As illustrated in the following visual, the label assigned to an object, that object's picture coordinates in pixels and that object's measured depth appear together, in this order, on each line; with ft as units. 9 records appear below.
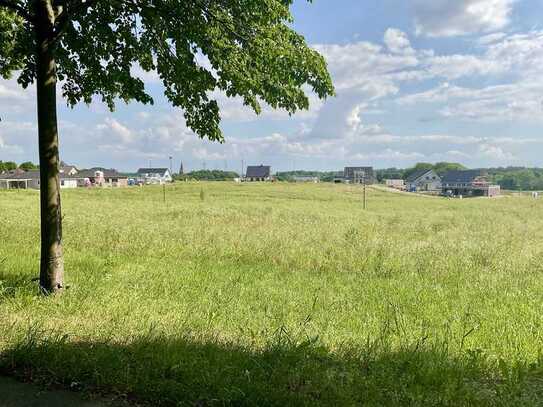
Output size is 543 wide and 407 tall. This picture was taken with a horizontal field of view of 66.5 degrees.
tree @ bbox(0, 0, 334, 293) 19.43
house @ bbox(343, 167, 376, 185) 448.24
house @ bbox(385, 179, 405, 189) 471.91
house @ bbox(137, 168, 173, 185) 461.37
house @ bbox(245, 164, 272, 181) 485.97
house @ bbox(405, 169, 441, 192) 433.89
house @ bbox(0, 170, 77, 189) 288.30
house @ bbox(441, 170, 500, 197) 349.02
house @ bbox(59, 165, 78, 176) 351.01
